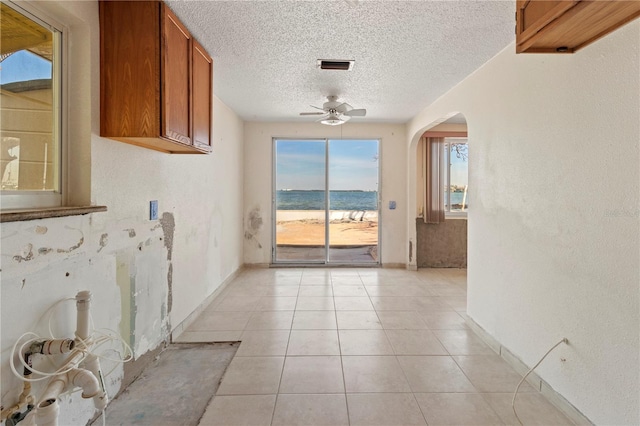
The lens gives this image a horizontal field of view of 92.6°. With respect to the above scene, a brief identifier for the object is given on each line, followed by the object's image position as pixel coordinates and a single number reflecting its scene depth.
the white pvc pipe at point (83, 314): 1.50
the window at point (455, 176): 5.39
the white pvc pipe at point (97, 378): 1.44
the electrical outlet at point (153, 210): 2.29
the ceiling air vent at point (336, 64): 2.70
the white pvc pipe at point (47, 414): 1.25
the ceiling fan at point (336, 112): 3.58
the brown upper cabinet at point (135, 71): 1.75
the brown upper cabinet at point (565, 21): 1.27
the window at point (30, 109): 1.30
